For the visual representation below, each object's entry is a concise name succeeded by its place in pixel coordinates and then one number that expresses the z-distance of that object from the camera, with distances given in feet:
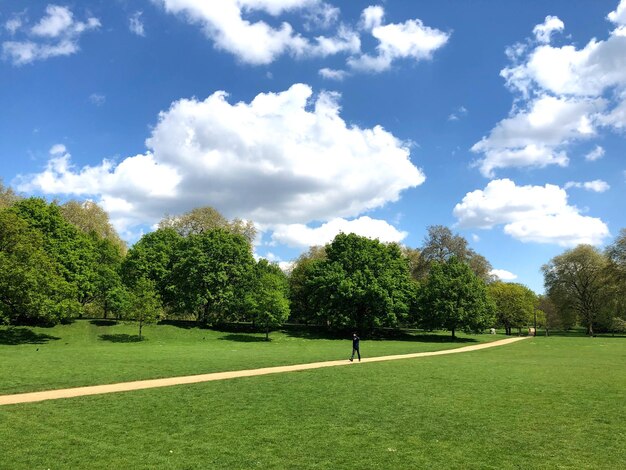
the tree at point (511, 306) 242.58
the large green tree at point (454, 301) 181.27
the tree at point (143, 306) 157.58
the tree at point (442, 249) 250.37
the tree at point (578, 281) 248.73
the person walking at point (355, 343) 93.53
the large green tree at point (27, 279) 127.44
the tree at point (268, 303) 173.78
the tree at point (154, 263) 191.42
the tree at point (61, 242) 155.22
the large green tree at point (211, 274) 191.52
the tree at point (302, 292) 209.17
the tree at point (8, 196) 198.11
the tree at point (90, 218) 216.33
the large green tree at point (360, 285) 185.37
